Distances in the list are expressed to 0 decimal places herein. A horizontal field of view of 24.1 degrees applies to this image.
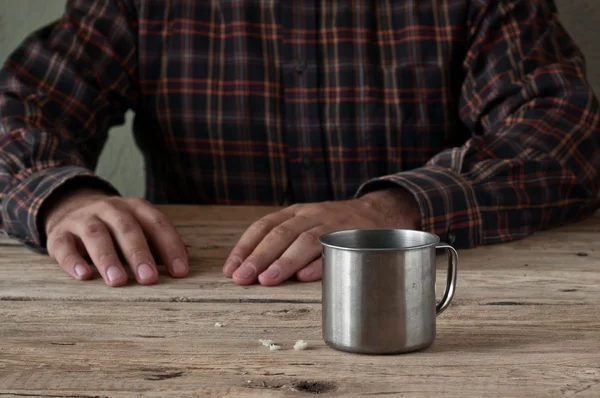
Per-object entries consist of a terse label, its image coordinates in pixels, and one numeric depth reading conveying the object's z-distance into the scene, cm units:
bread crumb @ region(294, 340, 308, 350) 112
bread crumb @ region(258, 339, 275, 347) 113
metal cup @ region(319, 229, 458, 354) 109
